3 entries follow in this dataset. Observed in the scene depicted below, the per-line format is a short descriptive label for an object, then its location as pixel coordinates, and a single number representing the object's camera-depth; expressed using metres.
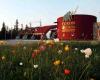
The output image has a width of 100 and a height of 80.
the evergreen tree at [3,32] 80.67
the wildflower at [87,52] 3.86
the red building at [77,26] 35.28
